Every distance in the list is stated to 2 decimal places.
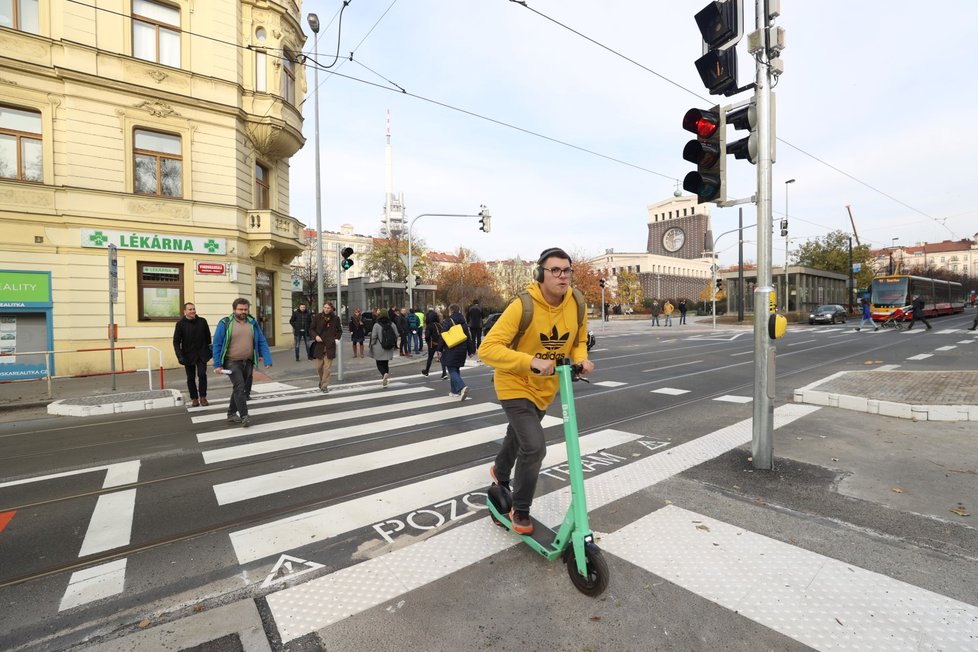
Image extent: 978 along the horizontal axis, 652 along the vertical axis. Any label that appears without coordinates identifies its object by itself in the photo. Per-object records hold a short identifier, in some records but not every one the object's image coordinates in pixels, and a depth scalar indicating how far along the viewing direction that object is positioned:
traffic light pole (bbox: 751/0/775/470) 4.47
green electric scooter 2.58
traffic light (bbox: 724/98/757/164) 4.55
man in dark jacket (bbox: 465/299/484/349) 14.94
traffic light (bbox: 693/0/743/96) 4.50
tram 28.81
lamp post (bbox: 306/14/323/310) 12.15
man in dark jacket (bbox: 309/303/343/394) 10.02
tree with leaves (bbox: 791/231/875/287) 50.88
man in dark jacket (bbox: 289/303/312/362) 16.47
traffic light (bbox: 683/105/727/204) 4.62
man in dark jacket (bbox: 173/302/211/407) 8.49
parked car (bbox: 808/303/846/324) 34.84
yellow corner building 13.12
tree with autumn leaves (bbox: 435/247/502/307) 55.31
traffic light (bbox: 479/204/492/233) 25.19
